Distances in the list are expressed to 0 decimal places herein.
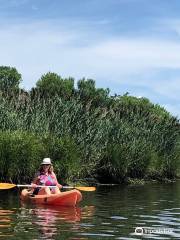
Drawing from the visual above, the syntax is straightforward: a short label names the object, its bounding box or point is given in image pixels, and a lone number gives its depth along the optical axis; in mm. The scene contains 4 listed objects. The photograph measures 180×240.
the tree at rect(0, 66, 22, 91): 58841
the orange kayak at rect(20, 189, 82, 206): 10173
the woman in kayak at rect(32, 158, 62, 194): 10889
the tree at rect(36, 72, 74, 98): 53857
